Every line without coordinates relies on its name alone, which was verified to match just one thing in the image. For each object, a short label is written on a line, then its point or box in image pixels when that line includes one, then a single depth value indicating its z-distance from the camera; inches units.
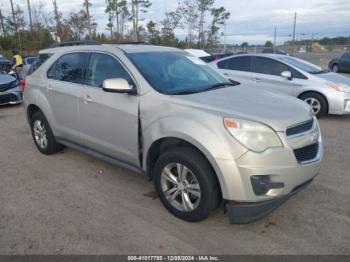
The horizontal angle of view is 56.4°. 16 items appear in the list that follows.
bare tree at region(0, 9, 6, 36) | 1365.5
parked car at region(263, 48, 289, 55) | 1178.9
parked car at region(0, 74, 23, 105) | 380.8
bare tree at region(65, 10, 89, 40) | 1317.7
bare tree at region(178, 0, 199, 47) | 1454.2
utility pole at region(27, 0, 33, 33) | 1294.3
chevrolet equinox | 114.2
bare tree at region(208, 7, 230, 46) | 1568.7
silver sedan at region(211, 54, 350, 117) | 296.4
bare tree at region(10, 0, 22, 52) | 1256.6
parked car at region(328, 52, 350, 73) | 748.6
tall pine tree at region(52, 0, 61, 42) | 1261.2
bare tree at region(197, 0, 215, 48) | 1477.6
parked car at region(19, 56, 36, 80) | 549.3
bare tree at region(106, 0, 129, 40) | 1412.4
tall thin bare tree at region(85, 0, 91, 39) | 1312.3
